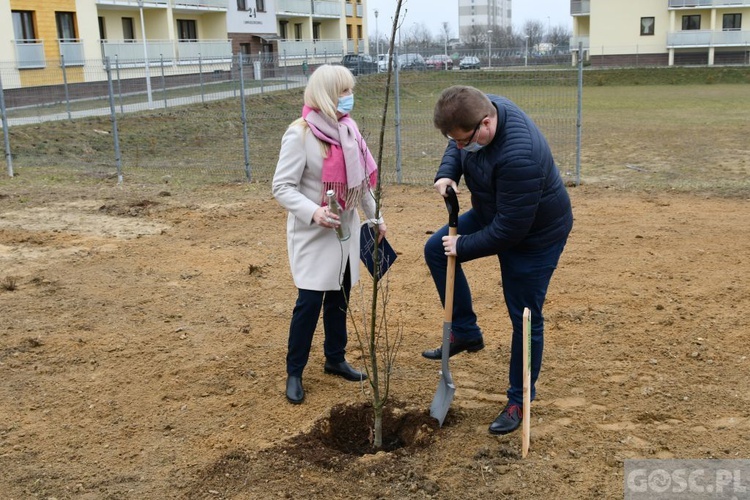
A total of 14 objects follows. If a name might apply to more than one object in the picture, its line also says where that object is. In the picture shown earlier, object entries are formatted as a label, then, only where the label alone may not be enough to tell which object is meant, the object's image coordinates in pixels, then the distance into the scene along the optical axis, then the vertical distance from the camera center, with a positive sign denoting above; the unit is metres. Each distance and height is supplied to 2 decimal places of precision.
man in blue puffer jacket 3.50 -0.60
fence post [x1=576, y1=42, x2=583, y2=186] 11.30 -0.70
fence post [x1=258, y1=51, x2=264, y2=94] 19.54 +0.47
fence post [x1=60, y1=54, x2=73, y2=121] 19.64 +0.09
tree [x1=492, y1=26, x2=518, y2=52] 66.94 +3.86
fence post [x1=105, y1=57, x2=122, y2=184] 12.73 -0.64
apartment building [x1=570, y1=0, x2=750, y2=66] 48.91 +2.48
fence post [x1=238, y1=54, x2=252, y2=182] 12.66 -0.76
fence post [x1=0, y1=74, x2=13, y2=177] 13.30 -0.74
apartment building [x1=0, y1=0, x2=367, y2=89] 26.86 +2.76
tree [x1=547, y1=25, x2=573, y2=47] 77.86 +4.58
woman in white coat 3.99 -0.60
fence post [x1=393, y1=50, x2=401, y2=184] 11.95 -0.72
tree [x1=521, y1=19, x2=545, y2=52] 97.92 +6.22
